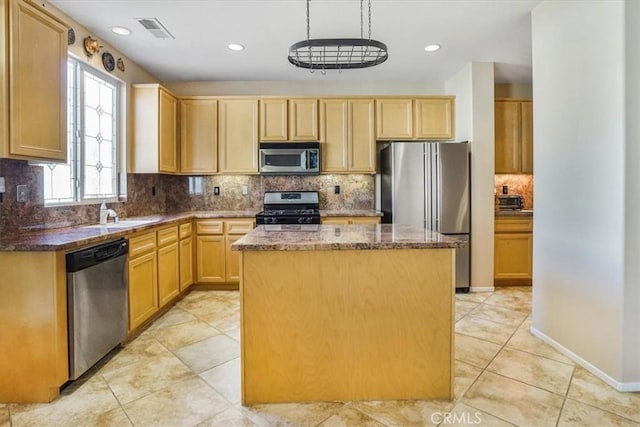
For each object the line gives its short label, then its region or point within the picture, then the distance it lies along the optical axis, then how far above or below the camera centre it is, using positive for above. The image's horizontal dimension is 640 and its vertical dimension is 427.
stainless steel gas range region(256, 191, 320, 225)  4.49 +0.08
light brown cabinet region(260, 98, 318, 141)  4.30 +1.12
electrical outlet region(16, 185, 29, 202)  2.37 +0.12
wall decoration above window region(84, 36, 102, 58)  3.02 +1.46
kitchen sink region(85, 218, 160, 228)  2.86 -0.13
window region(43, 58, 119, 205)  2.84 +0.62
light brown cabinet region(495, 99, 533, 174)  4.34 +0.90
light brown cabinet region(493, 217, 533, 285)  4.15 -0.50
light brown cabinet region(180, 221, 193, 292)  3.78 -0.54
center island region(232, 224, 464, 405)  1.88 -0.64
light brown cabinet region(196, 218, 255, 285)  4.08 -0.45
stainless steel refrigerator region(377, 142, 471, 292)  3.93 +0.20
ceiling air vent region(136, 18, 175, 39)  2.93 +1.63
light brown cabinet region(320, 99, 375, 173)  4.32 +0.92
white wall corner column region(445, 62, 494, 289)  3.94 +0.53
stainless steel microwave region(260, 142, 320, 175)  4.23 +0.61
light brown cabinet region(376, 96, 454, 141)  4.35 +1.15
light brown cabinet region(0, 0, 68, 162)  1.95 +0.79
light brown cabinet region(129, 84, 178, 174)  3.73 +0.88
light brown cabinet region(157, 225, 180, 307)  3.26 -0.57
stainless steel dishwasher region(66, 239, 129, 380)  2.07 -0.62
